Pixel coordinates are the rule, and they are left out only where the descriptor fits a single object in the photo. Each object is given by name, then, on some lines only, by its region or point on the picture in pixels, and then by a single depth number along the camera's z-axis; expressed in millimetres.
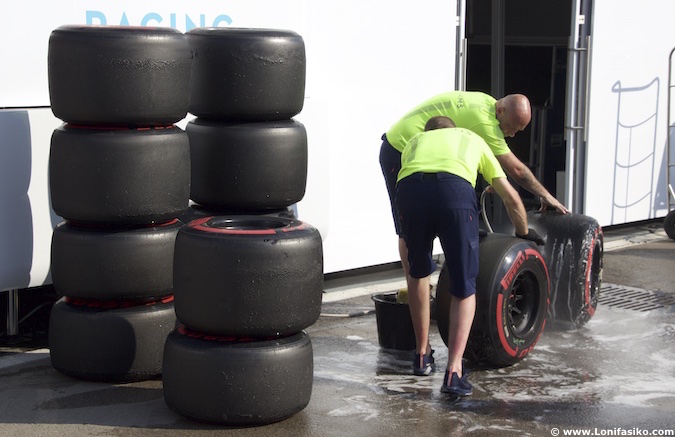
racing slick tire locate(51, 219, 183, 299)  5836
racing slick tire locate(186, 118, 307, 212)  6430
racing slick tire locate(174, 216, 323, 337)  5117
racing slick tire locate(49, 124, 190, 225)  5746
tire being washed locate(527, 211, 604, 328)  7262
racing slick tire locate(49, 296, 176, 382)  5871
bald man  6531
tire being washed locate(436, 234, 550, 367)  6176
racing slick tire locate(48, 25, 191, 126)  5668
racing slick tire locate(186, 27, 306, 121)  6352
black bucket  6684
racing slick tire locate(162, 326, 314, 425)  5152
